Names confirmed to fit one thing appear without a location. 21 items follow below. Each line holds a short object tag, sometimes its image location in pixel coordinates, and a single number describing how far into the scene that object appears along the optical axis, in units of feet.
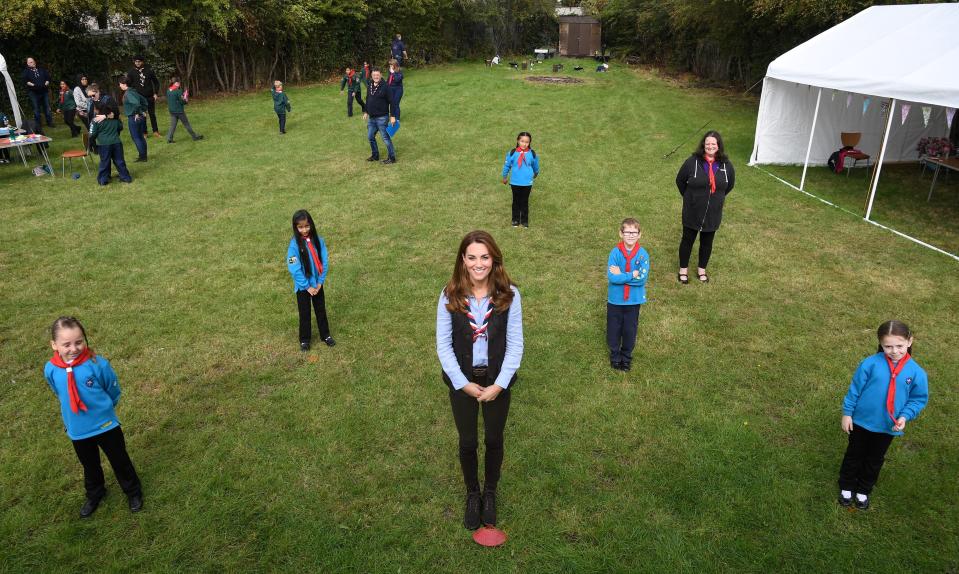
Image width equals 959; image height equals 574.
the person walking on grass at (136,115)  43.47
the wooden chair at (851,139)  45.24
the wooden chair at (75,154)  40.55
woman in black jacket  23.85
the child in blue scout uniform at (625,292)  18.57
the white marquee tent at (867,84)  30.81
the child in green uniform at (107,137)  38.06
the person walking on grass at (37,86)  53.21
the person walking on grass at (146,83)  50.11
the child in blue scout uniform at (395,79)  58.34
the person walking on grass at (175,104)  50.08
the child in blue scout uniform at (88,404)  12.84
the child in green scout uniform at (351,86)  60.64
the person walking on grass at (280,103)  54.03
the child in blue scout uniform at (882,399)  12.85
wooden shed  119.85
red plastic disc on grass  13.35
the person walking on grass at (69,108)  53.16
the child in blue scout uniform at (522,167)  30.12
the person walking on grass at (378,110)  41.57
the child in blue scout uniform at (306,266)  19.35
